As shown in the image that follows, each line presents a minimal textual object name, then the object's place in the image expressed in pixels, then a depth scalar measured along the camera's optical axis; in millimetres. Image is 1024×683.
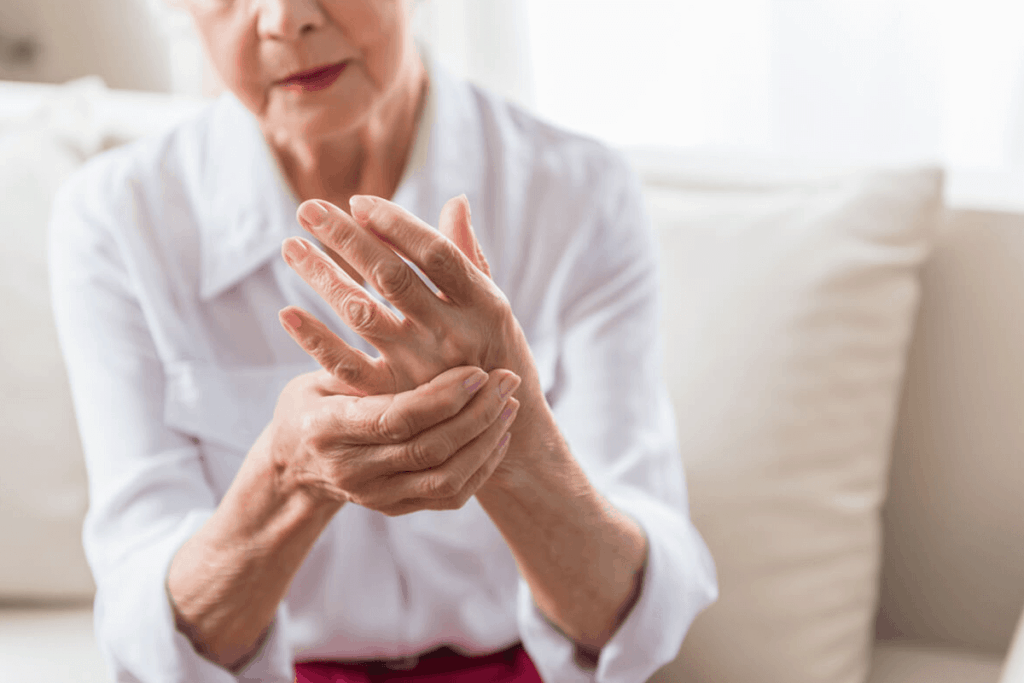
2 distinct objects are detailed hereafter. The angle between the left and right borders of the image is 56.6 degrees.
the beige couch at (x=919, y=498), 888
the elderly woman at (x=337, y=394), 651
